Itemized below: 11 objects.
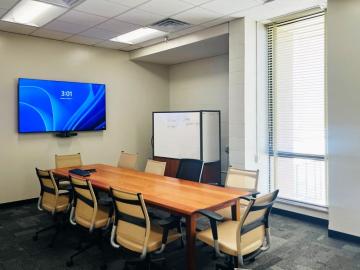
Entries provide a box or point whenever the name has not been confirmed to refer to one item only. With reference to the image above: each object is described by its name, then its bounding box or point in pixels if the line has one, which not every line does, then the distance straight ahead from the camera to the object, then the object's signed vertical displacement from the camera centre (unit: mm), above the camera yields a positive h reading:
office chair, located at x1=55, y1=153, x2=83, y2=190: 4858 -510
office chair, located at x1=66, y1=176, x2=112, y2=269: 3041 -877
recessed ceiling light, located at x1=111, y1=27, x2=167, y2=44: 5239 +1737
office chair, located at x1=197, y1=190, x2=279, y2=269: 2311 -888
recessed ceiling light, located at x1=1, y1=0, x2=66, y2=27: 4004 +1688
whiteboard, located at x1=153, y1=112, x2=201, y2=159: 5545 -83
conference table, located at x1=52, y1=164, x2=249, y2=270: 2514 -661
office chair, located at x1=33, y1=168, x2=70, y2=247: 3557 -861
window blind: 4297 +311
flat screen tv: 5160 +461
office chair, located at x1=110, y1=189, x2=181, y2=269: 2459 -851
